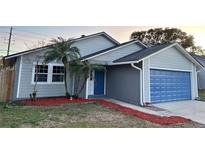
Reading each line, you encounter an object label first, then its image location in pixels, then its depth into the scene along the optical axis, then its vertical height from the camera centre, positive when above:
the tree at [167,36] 36.41 +10.78
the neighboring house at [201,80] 23.55 +1.05
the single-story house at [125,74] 11.27 +0.86
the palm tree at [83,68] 11.45 +1.20
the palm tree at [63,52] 11.23 +2.19
